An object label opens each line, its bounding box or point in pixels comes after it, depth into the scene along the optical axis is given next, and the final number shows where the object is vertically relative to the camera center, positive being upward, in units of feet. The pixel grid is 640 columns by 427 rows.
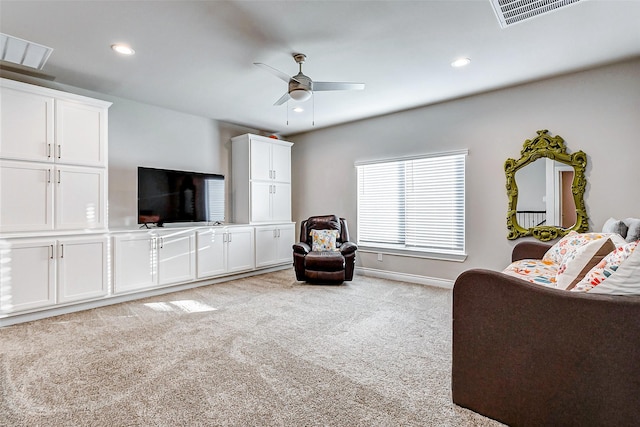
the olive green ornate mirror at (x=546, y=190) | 11.61 +0.86
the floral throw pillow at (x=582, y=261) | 5.83 -0.93
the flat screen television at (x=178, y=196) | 14.08 +0.84
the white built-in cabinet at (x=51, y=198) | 10.21 +0.57
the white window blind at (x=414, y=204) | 14.79 +0.47
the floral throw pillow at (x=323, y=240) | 16.63 -1.43
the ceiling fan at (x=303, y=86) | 9.63 +3.99
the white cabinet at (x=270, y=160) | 18.12 +3.22
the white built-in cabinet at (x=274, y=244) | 18.01 -1.81
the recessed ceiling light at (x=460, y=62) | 10.48 +5.10
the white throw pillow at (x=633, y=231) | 8.28 -0.51
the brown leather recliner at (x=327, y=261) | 14.97 -2.32
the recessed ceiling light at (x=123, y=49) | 9.54 +5.11
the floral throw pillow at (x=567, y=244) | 8.87 -0.98
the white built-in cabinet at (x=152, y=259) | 12.66 -1.95
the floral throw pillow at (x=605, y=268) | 4.97 -0.91
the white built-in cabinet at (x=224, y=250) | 15.44 -1.91
